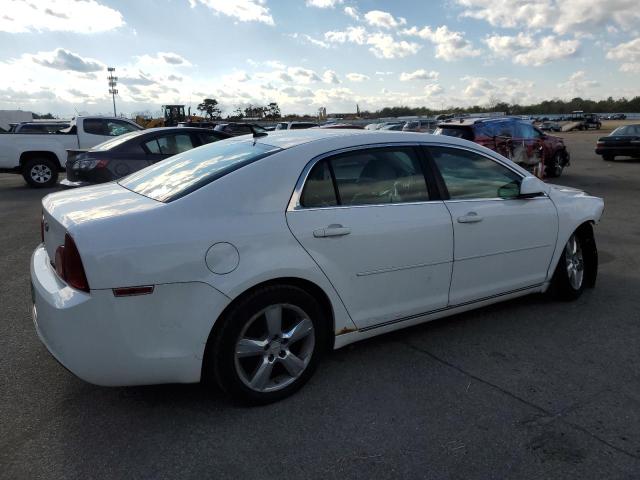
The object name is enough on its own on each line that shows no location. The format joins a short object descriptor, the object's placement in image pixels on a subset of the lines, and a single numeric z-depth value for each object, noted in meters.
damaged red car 12.90
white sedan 2.61
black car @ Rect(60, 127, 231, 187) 8.97
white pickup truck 13.30
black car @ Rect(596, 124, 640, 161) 18.80
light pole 70.82
